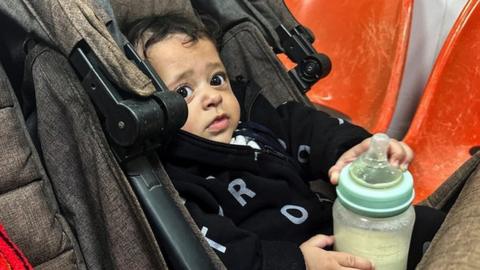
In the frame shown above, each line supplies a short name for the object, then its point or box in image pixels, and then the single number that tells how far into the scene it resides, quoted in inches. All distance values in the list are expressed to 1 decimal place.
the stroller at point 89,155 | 29.6
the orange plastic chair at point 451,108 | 65.4
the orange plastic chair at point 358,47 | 71.7
